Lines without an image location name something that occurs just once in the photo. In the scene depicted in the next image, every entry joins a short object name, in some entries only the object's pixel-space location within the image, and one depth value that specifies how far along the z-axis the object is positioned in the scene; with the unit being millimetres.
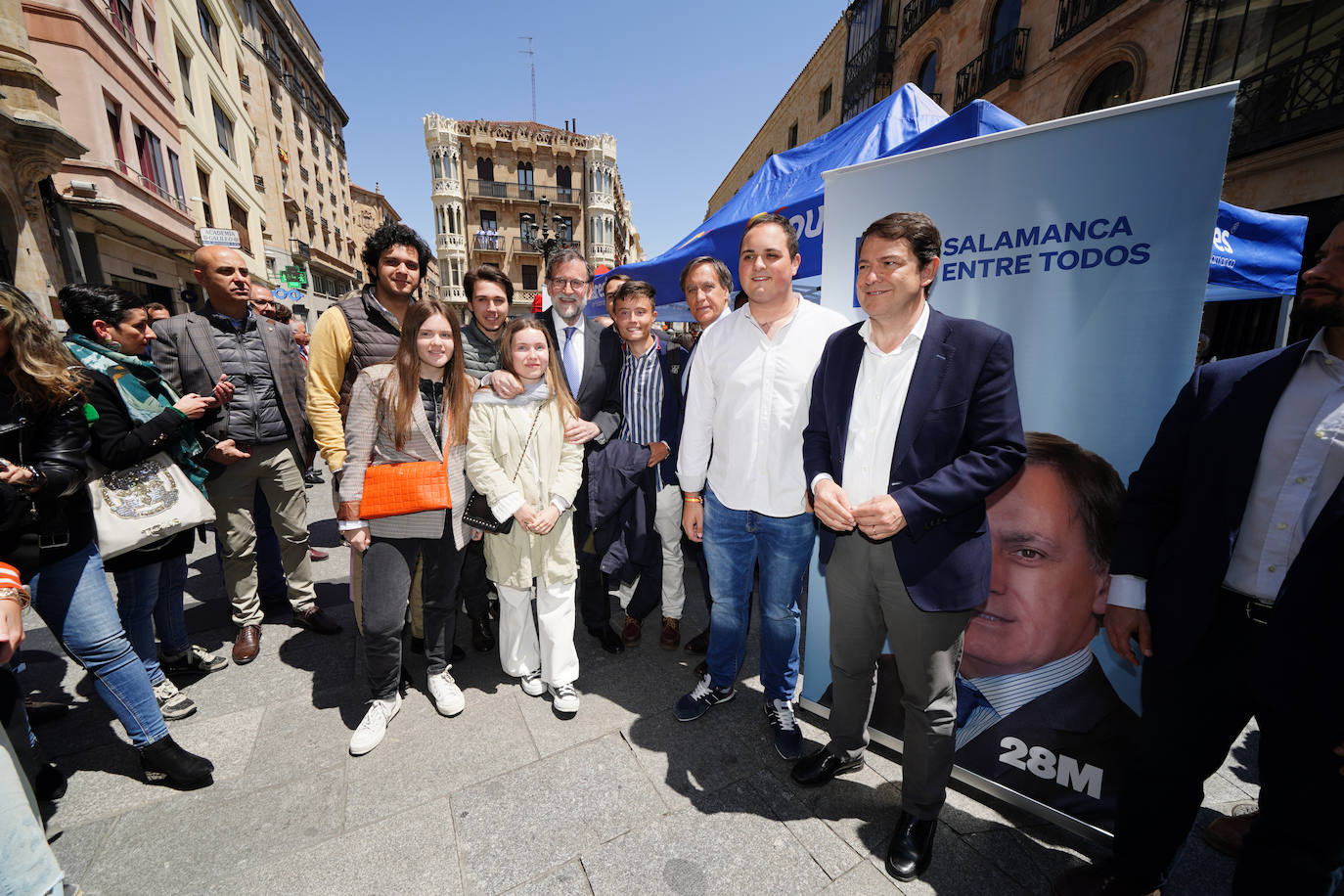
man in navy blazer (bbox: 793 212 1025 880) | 1725
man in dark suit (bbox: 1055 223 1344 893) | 1331
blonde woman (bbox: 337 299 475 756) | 2566
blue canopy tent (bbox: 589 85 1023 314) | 3092
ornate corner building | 34844
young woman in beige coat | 2719
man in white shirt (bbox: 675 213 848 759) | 2371
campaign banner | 1686
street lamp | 12141
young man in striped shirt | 3242
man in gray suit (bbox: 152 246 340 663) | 3148
